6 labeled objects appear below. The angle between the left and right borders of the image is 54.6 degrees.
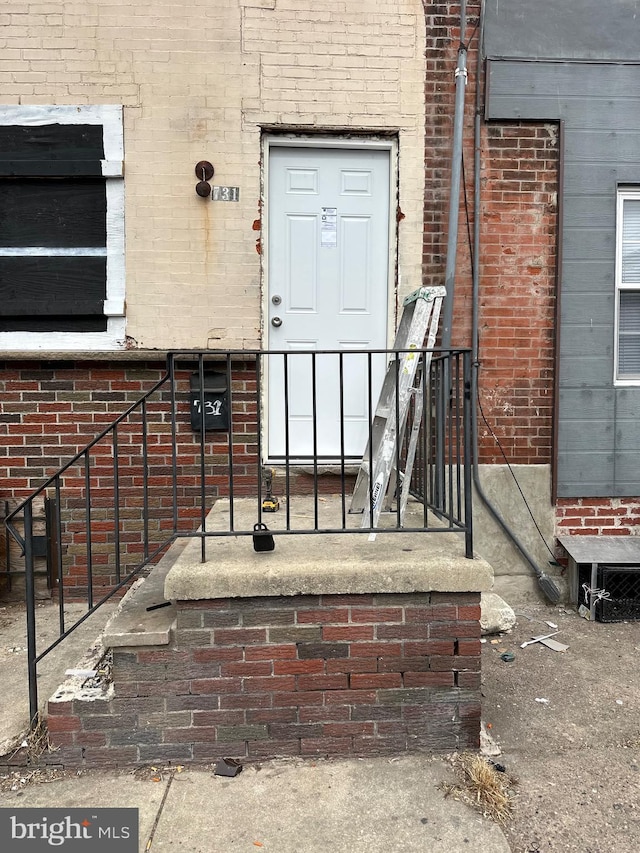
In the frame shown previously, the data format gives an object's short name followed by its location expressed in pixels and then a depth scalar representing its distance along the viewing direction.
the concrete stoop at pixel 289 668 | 2.61
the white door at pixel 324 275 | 4.45
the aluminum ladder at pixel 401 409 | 2.99
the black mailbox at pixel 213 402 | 4.38
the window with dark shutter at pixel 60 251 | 4.30
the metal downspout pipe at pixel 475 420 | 4.38
